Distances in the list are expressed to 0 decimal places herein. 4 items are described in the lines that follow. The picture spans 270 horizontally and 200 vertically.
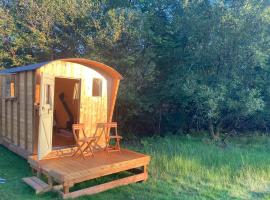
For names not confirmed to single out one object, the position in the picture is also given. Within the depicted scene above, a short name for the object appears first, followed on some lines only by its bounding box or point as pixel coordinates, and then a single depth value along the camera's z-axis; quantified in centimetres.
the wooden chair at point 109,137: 670
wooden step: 483
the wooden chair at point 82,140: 603
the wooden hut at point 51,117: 527
